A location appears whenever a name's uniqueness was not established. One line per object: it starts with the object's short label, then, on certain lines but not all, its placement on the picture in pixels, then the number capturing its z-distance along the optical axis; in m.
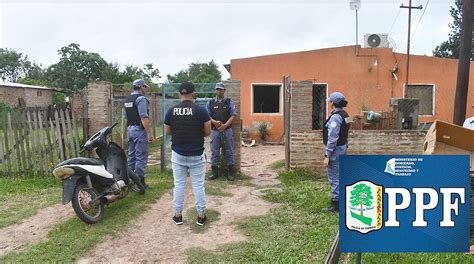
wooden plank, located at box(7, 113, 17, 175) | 6.93
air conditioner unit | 13.34
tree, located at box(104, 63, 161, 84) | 34.78
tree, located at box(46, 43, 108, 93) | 45.05
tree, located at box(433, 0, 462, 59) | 37.03
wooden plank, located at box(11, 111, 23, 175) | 6.96
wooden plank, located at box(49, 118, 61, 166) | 6.90
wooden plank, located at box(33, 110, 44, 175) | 6.92
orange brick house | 13.58
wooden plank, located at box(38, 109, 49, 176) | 6.92
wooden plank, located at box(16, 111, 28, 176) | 6.98
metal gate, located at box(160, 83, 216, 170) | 7.52
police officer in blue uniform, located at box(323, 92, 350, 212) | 4.96
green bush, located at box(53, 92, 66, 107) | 32.29
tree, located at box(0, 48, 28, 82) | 56.44
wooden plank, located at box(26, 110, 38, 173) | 6.96
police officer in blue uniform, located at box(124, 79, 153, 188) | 5.84
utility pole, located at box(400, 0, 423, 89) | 13.45
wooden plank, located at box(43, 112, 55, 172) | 6.87
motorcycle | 4.48
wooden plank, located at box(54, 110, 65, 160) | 6.90
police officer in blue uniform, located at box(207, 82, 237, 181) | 6.83
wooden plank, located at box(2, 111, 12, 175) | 6.91
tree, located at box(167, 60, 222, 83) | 40.84
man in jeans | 4.49
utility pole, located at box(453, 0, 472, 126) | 5.94
